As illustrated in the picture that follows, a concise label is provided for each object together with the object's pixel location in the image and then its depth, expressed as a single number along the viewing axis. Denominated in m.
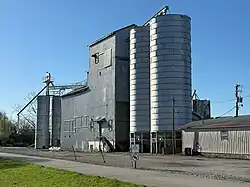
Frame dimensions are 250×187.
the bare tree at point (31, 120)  111.21
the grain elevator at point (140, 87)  55.72
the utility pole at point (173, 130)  54.31
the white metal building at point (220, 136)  41.22
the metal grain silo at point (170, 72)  55.50
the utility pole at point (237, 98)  74.12
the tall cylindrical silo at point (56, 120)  87.00
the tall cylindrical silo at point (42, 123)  86.88
